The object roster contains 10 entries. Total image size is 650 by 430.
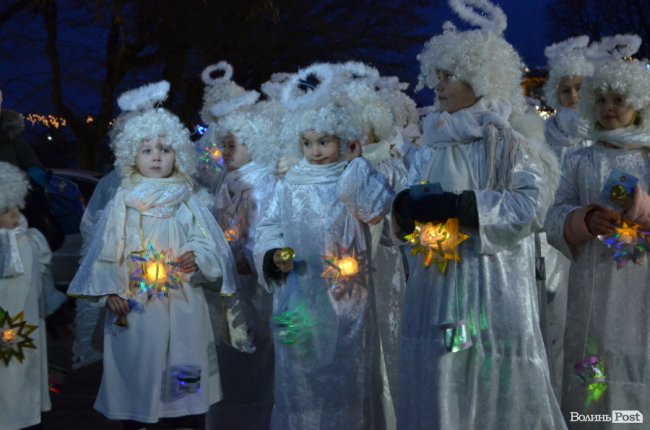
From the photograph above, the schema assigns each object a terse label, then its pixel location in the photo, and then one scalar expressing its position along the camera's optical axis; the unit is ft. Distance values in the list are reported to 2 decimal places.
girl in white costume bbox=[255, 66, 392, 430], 19.85
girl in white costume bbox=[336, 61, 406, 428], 21.97
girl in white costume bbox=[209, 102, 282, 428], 24.03
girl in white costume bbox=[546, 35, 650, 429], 19.17
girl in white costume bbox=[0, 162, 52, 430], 20.51
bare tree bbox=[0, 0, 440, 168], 58.54
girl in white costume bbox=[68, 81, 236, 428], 20.51
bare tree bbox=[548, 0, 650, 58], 111.14
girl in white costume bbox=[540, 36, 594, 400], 24.98
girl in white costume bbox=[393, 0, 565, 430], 16.75
